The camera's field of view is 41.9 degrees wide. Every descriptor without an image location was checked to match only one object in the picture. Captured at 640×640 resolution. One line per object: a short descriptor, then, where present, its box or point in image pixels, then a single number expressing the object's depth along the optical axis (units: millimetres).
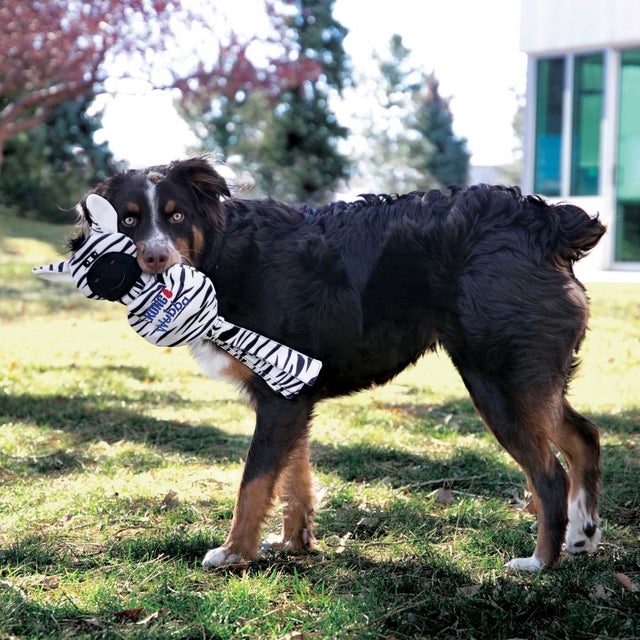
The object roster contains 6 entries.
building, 19109
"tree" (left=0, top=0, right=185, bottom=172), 17016
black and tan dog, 3762
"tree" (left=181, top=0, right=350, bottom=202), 30250
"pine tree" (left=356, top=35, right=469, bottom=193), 44688
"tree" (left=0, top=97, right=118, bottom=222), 26797
